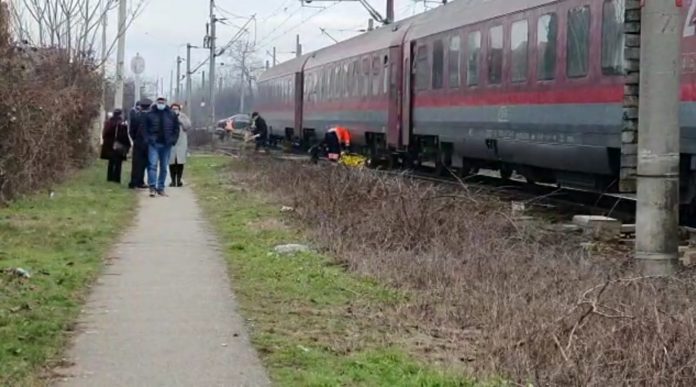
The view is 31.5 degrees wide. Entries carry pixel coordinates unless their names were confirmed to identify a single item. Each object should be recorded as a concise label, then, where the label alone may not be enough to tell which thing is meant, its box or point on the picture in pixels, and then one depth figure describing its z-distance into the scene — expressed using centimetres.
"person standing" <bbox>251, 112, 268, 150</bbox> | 4841
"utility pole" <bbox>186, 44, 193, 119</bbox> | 6769
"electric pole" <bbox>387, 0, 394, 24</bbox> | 4112
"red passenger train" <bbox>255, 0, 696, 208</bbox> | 1466
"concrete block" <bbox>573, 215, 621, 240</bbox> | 1402
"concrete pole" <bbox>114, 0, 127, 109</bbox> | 3362
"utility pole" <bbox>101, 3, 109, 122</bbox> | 3256
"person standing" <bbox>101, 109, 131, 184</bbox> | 2339
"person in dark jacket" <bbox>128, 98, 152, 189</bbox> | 2128
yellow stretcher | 2713
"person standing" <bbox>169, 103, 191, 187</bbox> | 2279
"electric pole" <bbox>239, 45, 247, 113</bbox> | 8088
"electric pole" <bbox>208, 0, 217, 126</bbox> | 5559
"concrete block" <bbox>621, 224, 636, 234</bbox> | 1393
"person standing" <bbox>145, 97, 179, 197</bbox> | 2100
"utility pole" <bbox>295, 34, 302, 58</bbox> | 7926
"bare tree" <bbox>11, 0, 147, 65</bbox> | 2900
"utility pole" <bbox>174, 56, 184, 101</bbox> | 10190
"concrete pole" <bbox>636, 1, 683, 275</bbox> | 933
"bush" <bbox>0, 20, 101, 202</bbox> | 1648
